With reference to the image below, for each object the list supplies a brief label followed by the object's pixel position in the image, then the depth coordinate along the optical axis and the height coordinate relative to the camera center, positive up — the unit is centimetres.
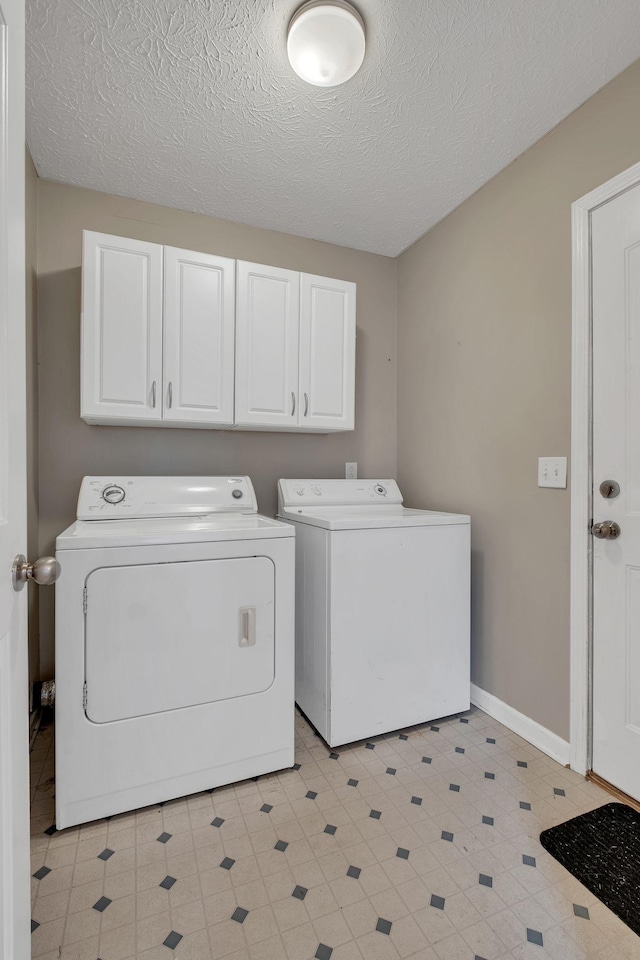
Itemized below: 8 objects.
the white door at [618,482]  155 -3
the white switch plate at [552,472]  178 +1
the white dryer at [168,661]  146 -61
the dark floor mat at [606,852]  122 -107
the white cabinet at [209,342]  196 +60
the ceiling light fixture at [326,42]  135 +129
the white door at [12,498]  72 -4
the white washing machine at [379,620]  185 -60
